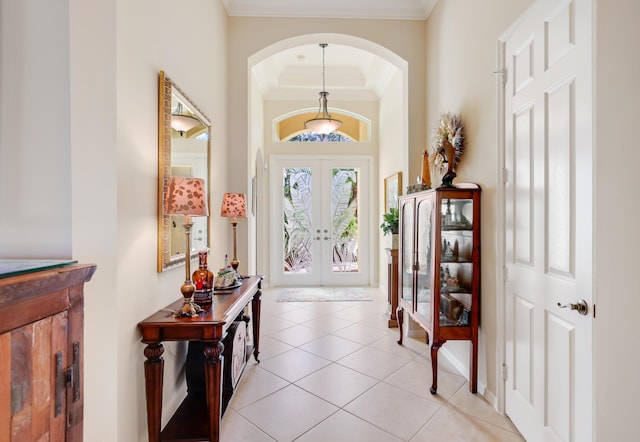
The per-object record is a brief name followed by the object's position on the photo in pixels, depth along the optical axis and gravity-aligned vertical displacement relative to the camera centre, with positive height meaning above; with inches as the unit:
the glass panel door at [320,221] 253.1 -0.9
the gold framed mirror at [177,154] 79.0 +18.1
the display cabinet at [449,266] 102.6 -15.3
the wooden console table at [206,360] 70.2 -30.0
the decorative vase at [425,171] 124.8 +18.1
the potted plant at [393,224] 162.7 -2.2
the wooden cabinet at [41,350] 29.2 -12.4
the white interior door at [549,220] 62.0 -0.3
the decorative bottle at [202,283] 85.1 -16.2
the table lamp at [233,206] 117.0 +5.0
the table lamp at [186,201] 72.4 +4.2
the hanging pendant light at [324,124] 196.1 +56.4
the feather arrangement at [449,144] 114.2 +26.5
